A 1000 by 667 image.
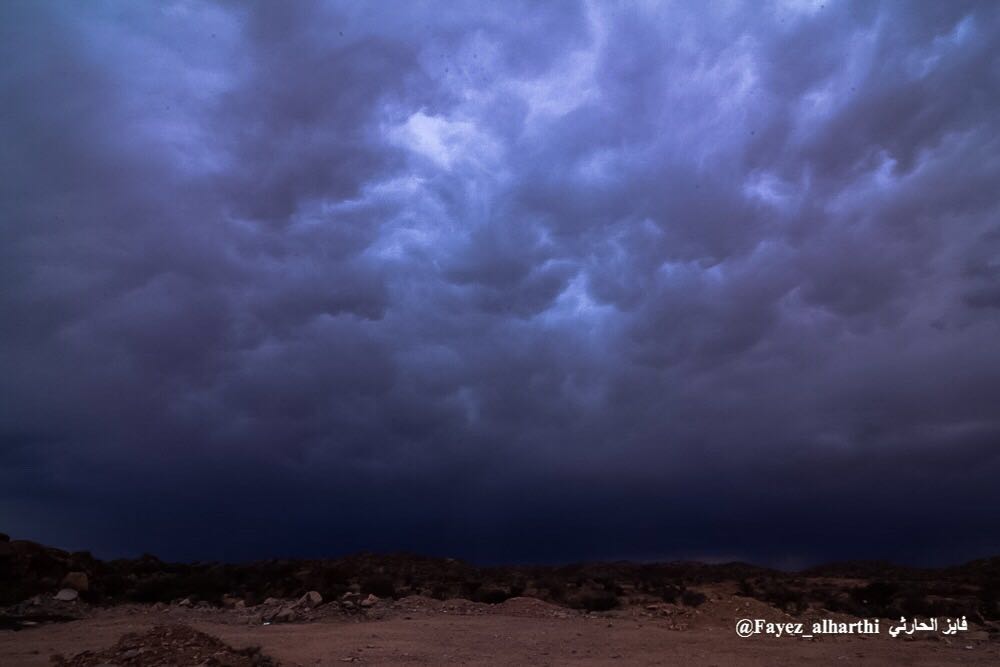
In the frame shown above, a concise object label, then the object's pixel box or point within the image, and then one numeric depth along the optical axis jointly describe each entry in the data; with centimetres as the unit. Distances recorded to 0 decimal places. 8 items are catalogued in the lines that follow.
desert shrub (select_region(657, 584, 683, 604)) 3397
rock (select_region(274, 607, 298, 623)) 2684
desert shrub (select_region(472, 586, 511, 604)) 3279
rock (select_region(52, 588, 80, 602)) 3233
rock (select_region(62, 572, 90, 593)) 3422
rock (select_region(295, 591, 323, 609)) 2838
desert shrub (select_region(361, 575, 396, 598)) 3280
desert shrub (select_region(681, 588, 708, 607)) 3225
